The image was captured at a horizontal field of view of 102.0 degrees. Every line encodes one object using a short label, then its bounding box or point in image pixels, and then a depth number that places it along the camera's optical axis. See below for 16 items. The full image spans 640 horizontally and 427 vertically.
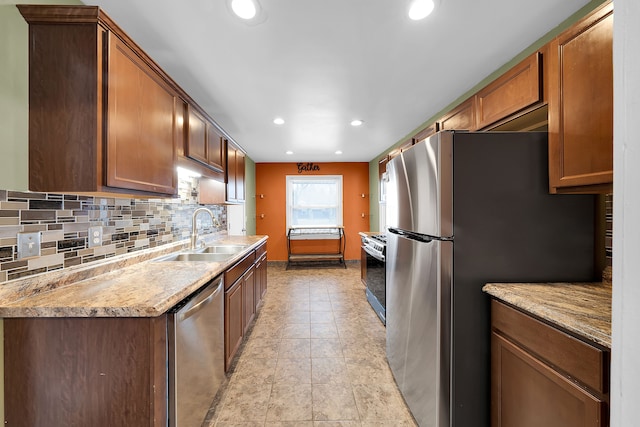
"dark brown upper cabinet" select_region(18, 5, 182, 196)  1.17
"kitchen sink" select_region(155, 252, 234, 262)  2.31
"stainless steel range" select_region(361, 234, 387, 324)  2.88
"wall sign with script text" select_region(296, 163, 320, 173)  5.84
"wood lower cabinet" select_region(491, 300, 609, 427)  0.82
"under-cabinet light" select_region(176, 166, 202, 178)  2.55
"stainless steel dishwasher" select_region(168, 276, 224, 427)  1.15
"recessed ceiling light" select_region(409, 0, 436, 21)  1.33
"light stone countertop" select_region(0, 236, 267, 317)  1.02
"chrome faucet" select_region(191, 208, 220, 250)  2.48
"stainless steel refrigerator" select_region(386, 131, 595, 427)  1.28
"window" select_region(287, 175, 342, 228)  5.93
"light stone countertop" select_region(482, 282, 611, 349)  0.84
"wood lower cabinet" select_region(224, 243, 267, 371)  1.91
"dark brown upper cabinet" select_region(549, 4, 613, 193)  0.98
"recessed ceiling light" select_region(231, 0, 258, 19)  1.33
